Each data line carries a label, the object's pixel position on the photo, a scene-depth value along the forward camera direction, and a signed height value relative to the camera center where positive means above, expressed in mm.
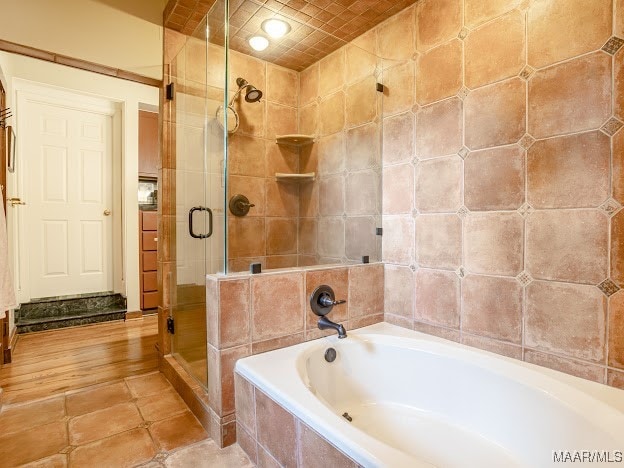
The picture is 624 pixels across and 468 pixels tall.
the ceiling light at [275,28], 2096 +1310
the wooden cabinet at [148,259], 3725 -300
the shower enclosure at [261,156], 1811 +504
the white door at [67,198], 3525 +383
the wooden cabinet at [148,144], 3787 +1018
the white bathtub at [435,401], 986 -622
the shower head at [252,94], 2328 +976
